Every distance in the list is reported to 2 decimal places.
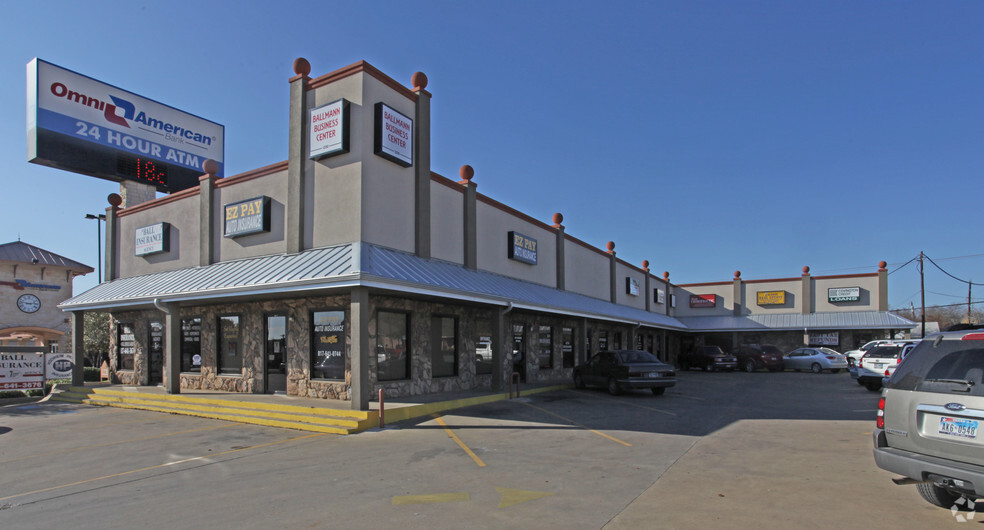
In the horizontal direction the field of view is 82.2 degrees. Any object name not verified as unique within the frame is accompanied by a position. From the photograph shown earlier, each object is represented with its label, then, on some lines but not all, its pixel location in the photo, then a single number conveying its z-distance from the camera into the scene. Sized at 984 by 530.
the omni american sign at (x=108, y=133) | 21.00
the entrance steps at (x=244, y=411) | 11.73
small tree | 27.55
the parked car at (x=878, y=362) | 18.62
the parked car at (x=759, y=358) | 32.22
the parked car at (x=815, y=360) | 30.91
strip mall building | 14.15
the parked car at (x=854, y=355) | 21.91
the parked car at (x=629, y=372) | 17.36
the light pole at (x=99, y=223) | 29.12
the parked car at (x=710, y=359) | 32.84
